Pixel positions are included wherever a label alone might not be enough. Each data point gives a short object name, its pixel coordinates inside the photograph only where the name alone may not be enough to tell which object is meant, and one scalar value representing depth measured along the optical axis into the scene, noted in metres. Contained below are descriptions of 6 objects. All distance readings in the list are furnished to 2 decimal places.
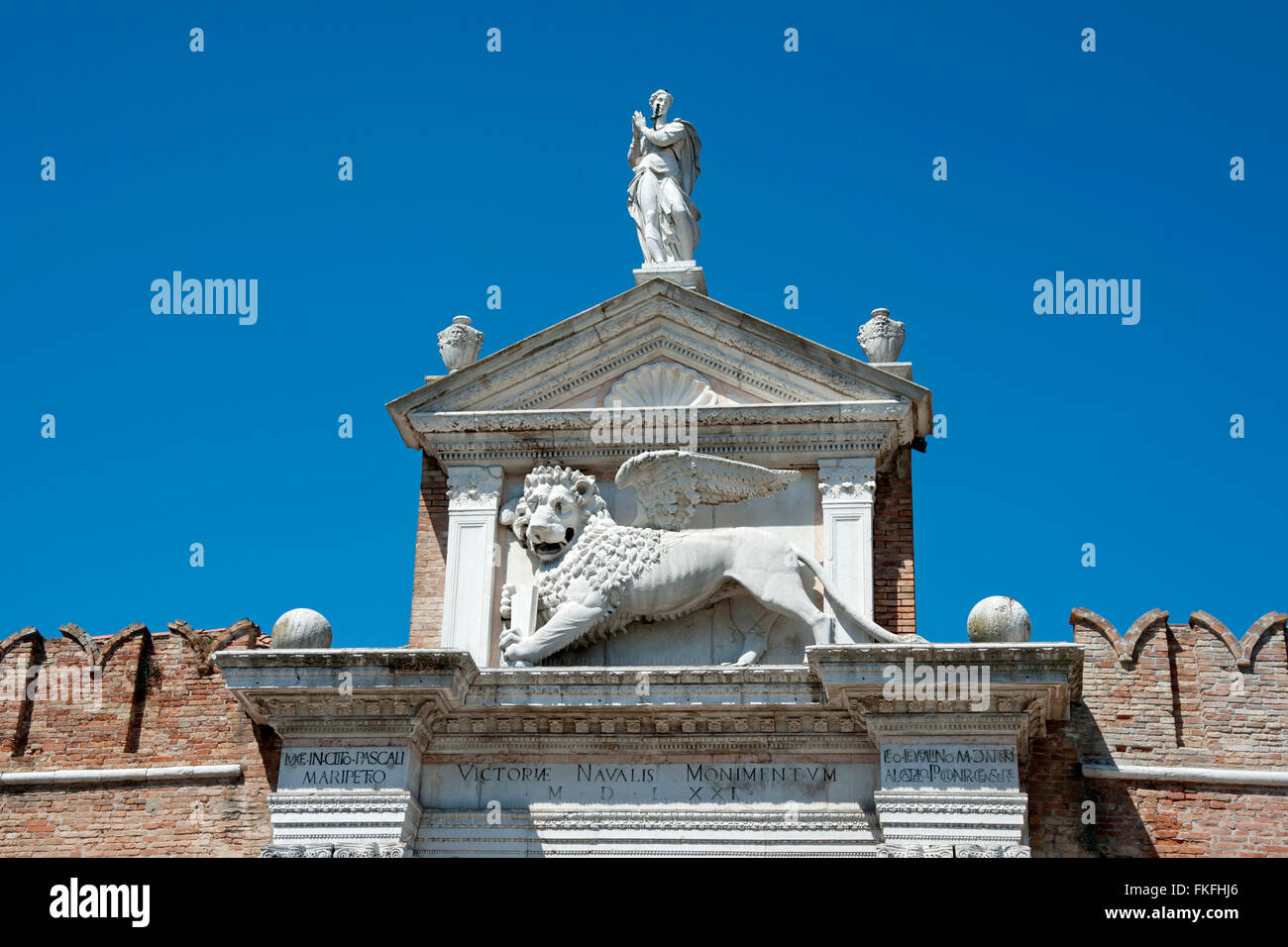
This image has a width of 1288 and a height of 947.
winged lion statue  14.15
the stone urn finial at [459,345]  15.88
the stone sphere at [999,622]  13.34
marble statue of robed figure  16.31
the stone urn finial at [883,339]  15.45
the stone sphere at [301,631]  13.91
